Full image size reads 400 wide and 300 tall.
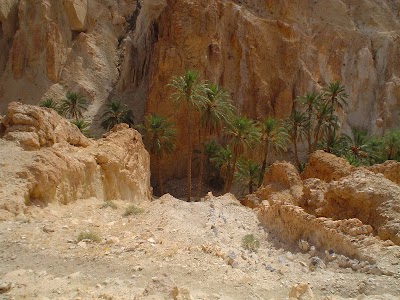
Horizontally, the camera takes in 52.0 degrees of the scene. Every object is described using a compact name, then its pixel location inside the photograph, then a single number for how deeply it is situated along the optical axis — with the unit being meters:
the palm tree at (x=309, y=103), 30.98
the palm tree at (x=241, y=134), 25.73
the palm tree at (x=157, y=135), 26.36
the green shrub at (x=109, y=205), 9.44
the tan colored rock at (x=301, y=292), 5.20
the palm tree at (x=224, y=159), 27.77
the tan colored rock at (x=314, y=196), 9.78
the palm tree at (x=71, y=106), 30.78
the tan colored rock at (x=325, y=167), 14.77
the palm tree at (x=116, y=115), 30.79
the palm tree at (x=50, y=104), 27.81
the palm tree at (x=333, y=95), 30.70
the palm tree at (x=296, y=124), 30.98
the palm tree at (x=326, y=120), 30.28
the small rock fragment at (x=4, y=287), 4.50
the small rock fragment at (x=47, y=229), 6.57
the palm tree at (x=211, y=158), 30.45
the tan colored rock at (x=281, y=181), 15.55
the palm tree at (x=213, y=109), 24.91
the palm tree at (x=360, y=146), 29.53
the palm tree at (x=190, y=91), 23.55
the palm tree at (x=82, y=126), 25.30
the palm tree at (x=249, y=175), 26.76
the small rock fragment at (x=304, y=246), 7.33
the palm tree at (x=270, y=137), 27.16
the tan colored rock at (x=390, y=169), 15.10
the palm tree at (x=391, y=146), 29.89
